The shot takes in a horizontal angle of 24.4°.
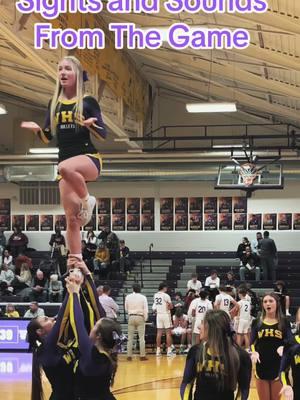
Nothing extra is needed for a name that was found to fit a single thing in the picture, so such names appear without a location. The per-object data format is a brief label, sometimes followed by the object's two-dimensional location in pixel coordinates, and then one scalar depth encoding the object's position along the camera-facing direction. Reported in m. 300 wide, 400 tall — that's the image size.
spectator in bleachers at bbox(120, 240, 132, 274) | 22.56
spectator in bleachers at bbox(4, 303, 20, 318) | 15.82
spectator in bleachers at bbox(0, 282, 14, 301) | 19.28
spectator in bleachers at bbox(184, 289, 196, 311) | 17.37
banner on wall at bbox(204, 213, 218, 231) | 26.06
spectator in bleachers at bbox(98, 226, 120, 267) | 22.02
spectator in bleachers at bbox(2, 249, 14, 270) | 21.39
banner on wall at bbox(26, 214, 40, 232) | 26.72
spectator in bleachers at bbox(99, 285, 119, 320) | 12.91
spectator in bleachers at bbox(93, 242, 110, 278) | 21.53
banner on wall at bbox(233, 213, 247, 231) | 25.72
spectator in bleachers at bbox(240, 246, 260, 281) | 21.89
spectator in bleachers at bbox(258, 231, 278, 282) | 21.12
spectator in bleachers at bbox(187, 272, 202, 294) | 18.55
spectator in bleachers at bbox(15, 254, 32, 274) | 21.31
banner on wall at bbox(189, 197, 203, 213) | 26.23
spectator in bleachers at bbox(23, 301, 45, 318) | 15.13
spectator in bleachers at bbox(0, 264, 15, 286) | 20.08
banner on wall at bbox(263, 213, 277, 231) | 25.58
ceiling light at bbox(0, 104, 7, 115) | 18.14
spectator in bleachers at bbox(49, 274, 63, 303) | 18.39
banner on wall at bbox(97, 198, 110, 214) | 26.53
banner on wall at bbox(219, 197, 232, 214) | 25.94
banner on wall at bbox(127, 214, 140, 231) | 26.41
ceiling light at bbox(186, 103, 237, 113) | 15.05
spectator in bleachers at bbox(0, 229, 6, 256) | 23.68
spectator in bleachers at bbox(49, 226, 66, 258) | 20.81
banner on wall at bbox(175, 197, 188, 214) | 26.36
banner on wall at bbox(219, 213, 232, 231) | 25.88
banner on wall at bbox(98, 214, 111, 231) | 26.28
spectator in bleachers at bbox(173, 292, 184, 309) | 17.64
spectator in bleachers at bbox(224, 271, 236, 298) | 19.53
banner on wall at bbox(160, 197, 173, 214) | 26.41
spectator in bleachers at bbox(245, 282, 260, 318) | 16.97
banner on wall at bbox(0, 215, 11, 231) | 26.77
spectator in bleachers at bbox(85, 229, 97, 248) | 22.28
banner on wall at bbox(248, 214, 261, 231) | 25.62
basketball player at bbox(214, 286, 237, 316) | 14.68
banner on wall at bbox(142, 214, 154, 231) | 26.42
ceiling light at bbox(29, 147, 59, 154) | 22.62
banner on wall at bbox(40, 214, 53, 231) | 26.56
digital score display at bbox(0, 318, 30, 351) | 14.96
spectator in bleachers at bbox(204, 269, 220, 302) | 16.66
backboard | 19.58
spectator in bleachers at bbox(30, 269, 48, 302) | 18.50
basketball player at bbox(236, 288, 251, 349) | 15.13
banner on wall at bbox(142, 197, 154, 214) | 26.47
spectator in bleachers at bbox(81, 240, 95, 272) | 20.53
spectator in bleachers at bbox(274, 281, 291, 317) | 13.82
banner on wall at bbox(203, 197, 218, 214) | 26.12
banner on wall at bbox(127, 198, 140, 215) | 26.48
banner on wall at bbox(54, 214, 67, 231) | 26.25
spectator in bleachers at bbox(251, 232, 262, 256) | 22.31
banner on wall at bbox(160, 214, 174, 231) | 26.33
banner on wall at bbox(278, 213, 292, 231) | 25.59
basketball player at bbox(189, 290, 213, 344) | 15.15
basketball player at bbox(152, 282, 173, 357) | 16.12
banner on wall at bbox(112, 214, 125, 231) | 26.42
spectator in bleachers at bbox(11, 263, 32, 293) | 20.16
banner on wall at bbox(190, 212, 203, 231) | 26.14
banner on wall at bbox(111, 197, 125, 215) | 26.50
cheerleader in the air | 4.11
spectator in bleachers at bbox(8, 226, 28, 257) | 24.33
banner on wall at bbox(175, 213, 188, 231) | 26.27
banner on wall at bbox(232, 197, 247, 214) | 25.77
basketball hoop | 19.52
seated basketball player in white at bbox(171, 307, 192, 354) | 16.77
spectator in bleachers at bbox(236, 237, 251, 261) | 22.38
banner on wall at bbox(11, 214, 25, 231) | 26.75
